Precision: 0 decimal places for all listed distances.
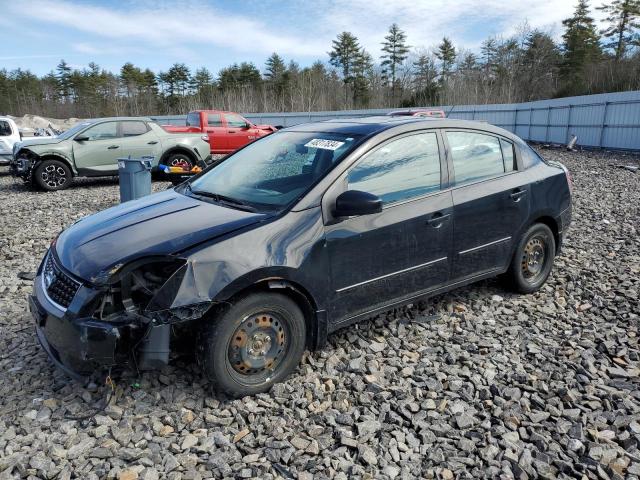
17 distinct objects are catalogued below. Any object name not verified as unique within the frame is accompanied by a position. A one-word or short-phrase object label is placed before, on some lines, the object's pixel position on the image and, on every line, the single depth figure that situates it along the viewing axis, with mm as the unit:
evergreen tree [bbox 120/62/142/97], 63844
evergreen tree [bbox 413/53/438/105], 54156
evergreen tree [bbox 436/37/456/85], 54425
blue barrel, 8383
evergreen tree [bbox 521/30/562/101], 44344
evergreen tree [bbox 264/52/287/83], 60031
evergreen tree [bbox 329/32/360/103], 57875
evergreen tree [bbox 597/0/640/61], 39062
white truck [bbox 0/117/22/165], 14344
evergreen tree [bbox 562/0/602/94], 43000
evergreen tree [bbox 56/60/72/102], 65812
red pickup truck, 17062
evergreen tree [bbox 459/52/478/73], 51131
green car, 11398
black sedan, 2789
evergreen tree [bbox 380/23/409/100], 57438
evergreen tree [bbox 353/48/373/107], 53375
